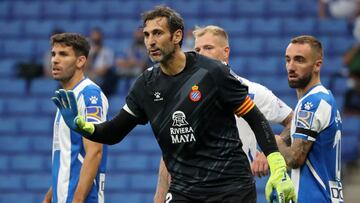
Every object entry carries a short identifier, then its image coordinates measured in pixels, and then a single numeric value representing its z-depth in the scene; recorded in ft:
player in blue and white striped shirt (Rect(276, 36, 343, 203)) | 45.01
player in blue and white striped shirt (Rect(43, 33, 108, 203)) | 45.50
